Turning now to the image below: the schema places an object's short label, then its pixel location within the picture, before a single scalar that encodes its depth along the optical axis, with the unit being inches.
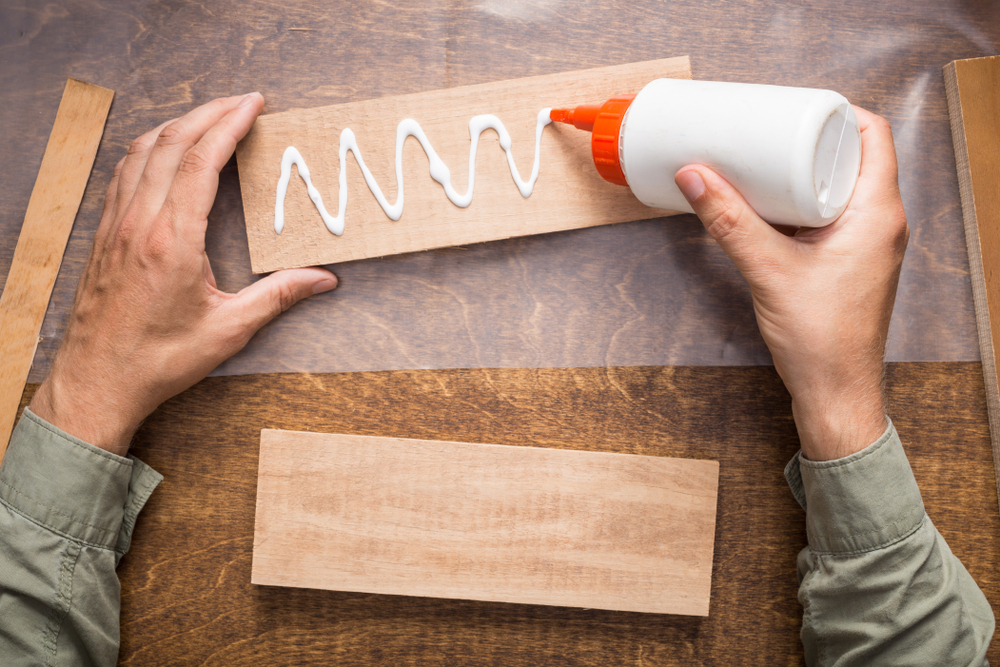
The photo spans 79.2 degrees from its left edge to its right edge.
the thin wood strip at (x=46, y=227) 33.2
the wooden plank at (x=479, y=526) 31.4
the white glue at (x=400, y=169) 32.4
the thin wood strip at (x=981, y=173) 32.9
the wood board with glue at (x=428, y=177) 32.4
